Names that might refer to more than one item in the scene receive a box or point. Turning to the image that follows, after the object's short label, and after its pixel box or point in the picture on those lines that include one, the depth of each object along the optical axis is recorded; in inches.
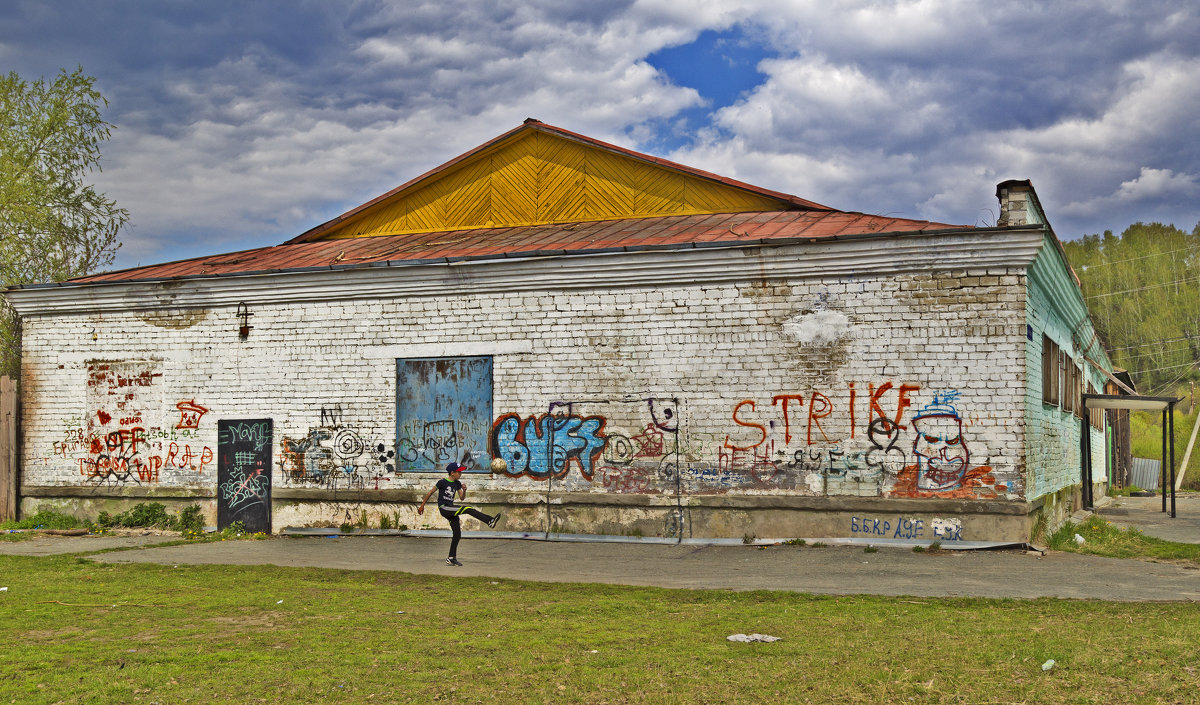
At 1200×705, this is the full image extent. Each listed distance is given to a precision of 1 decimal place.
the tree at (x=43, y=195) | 918.4
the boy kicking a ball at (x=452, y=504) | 453.4
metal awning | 740.0
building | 478.9
